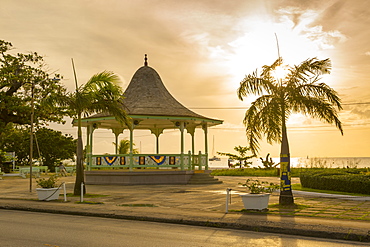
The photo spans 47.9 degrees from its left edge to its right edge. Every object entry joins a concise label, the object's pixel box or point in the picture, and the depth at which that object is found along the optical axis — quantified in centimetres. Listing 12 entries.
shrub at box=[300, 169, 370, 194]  1816
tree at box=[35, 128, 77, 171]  5975
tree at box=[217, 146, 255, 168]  4678
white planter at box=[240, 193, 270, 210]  1358
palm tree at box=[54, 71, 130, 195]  1909
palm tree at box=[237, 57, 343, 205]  1463
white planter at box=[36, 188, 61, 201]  1820
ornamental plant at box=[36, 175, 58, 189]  1859
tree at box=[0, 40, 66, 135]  3734
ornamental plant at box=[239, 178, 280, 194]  1383
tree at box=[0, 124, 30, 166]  5861
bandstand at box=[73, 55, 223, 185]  2730
